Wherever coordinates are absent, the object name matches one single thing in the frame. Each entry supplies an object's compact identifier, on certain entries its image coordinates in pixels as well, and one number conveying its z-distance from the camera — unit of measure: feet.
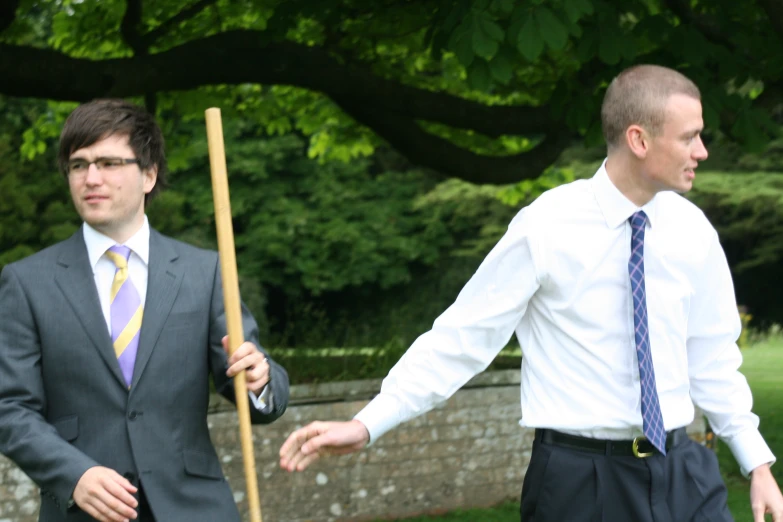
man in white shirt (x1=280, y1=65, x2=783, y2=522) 23.38
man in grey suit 22.16
